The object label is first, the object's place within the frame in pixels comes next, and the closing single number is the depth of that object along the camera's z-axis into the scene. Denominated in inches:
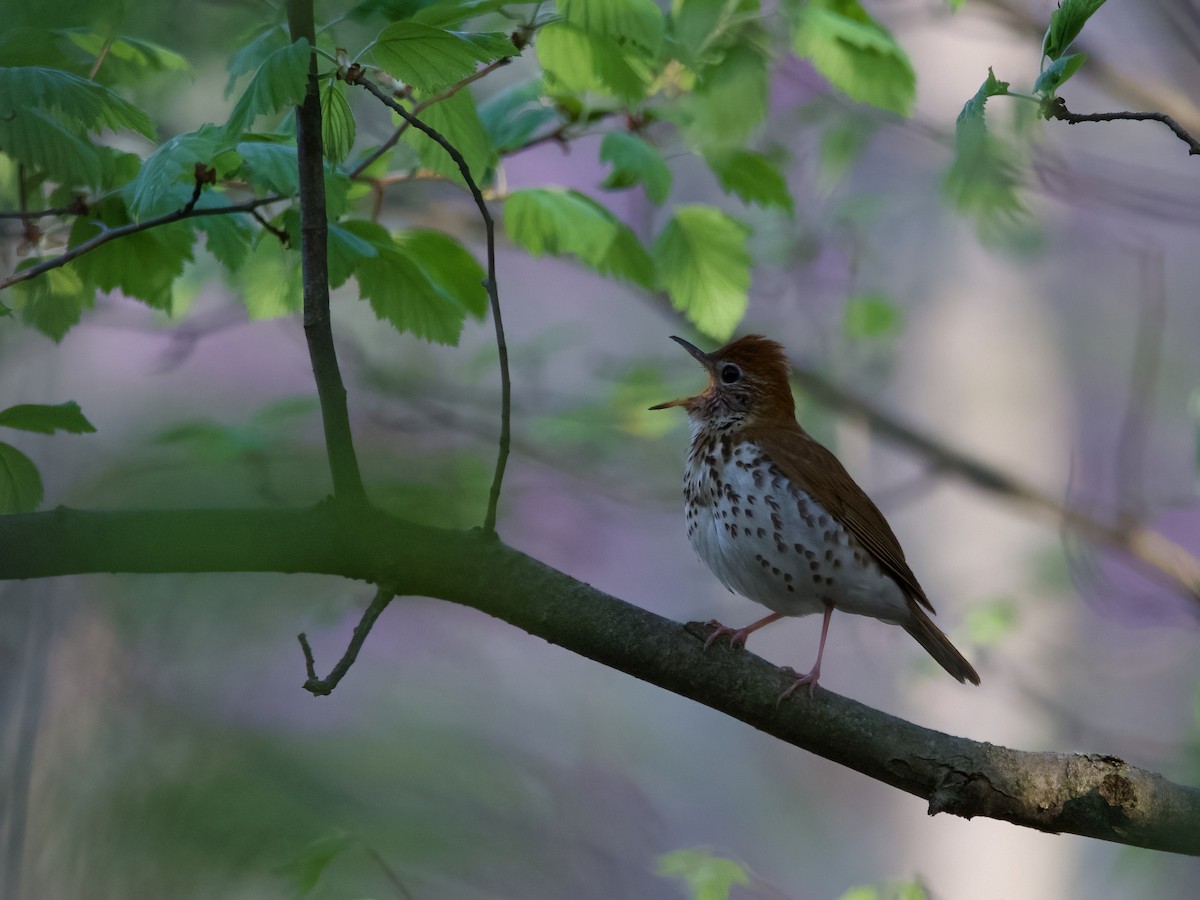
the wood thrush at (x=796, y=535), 307.3
